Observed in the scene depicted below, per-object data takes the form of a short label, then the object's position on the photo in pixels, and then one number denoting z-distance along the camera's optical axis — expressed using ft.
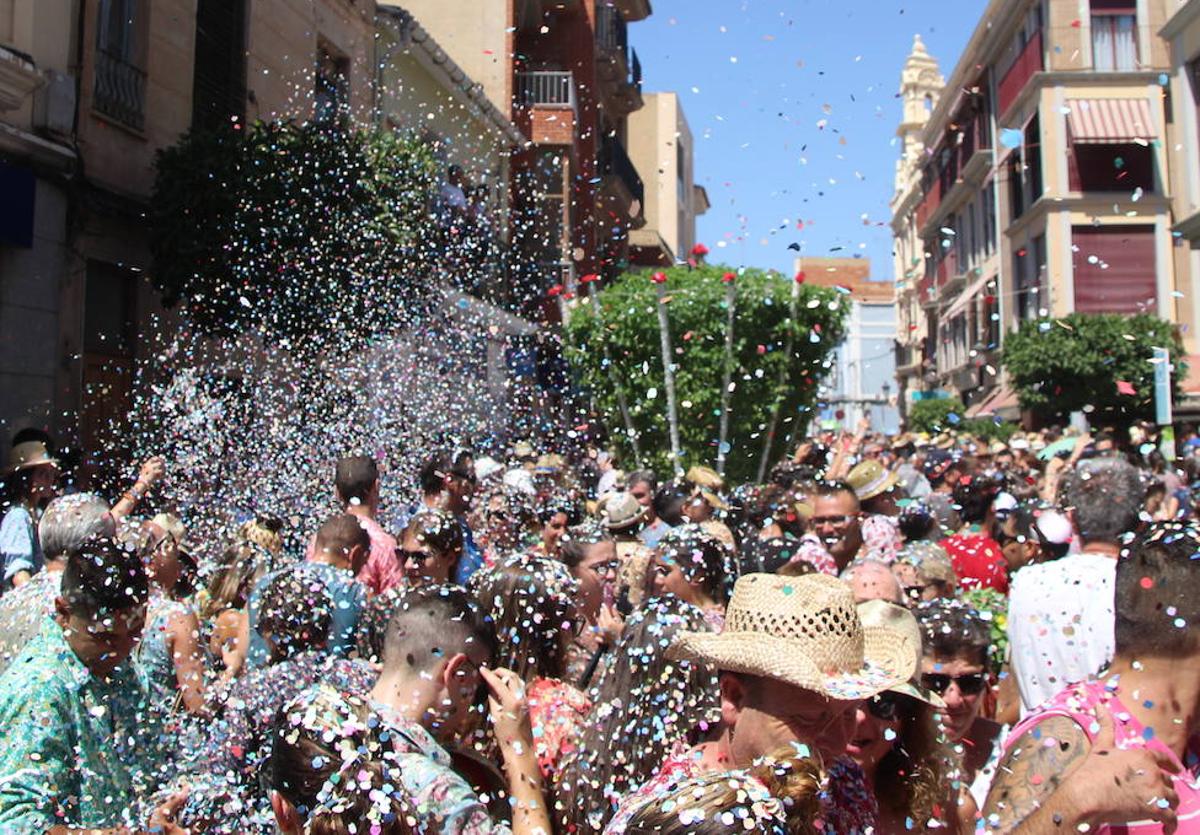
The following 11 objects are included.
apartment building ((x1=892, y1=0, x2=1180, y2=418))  87.15
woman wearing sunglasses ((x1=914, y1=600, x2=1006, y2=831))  10.52
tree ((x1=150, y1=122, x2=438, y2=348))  33.96
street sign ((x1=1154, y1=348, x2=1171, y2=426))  32.73
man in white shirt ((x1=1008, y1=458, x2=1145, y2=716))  12.05
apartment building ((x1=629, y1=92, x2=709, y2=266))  132.36
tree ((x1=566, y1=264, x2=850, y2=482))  49.88
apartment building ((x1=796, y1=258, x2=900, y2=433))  204.54
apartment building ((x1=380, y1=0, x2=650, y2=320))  70.74
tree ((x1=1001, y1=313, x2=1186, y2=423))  71.10
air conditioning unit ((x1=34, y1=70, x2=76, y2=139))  31.83
